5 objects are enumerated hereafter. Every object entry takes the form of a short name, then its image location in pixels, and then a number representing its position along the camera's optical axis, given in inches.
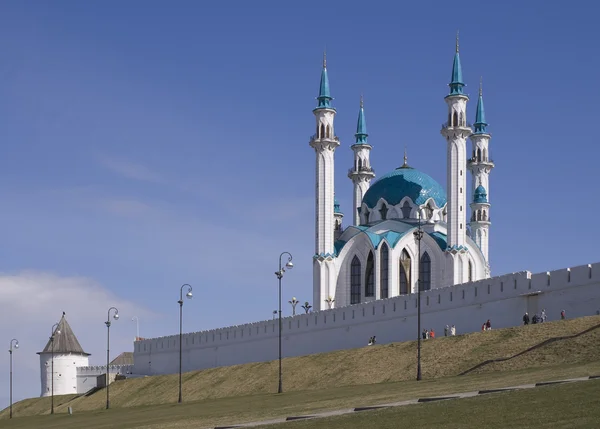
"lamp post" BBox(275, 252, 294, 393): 2180.1
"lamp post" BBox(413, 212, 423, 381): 1840.3
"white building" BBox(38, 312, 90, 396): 4040.4
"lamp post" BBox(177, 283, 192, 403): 2546.8
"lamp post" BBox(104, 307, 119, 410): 2790.4
